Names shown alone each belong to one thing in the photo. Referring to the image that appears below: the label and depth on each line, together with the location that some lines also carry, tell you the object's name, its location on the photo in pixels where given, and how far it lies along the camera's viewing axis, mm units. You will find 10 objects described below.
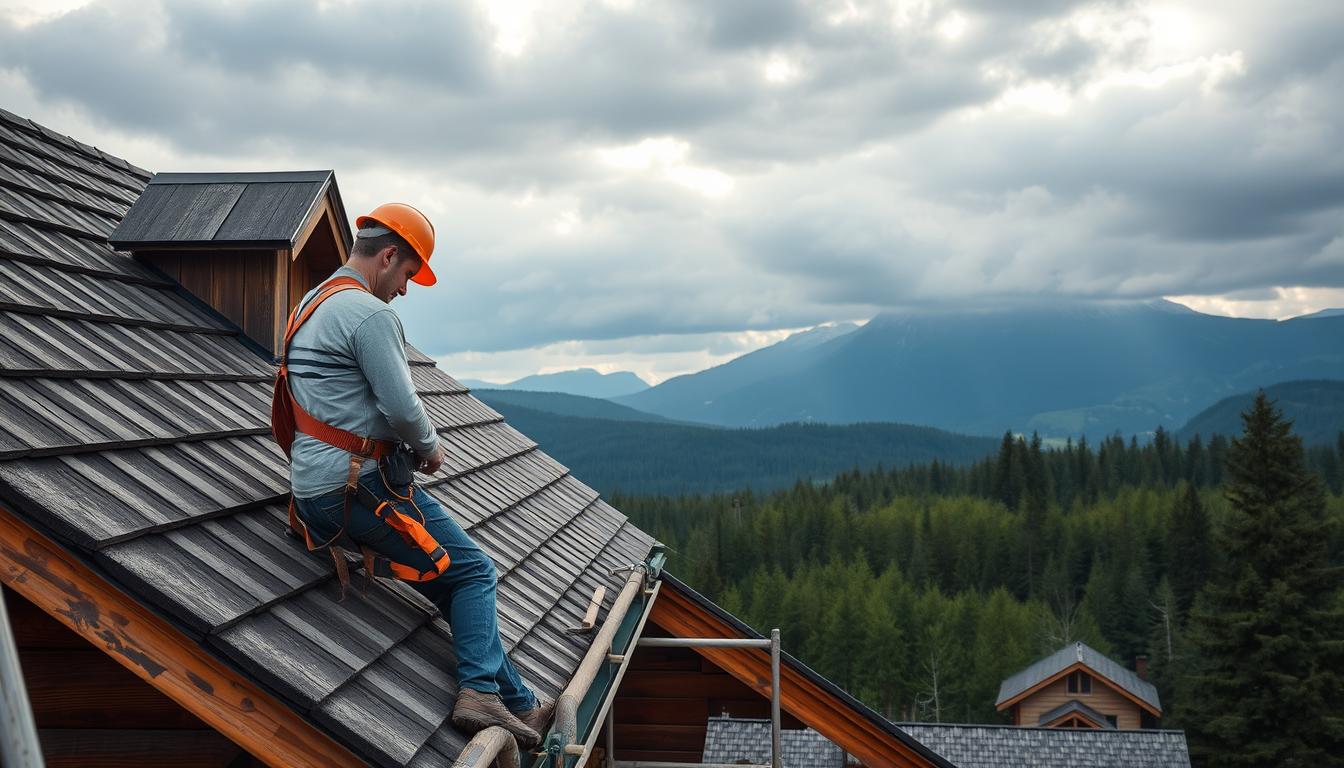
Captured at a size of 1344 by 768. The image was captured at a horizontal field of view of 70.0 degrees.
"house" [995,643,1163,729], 43875
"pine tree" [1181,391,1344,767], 32938
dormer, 5668
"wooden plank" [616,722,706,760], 8750
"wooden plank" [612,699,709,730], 8773
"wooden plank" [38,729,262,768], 3334
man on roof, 3463
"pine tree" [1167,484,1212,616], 66375
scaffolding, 7128
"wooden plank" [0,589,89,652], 3221
